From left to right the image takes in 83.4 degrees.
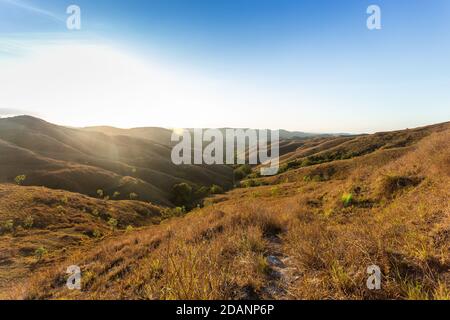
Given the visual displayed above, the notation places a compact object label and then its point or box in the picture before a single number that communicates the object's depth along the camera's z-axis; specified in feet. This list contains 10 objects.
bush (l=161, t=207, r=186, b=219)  144.09
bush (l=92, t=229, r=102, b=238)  82.99
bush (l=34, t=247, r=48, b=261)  56.80
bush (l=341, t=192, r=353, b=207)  35.53
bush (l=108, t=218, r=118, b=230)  101.96
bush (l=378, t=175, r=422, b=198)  31.76
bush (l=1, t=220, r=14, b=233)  76.40
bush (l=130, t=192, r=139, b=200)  169.89
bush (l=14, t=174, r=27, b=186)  140.57
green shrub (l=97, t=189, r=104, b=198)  159.06
